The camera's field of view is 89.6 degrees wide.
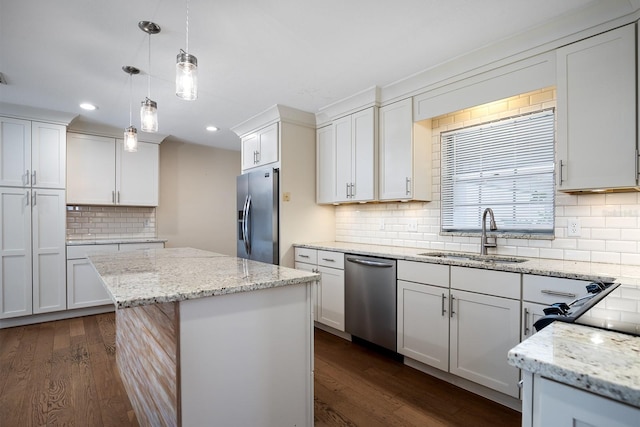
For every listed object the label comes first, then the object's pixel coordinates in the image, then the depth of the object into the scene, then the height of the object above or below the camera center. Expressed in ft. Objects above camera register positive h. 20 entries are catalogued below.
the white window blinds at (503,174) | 7.70 +1.05
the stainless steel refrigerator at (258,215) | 11.70 -0.11
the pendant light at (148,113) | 6.31 +1.94
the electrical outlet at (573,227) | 7.02 -0.29
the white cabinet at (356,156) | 10.42 +1.94
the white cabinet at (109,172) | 13.28 +1.73
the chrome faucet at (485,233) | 8.05 -0.49
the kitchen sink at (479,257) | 7.50 -1.11
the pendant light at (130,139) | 7.61 +1.74
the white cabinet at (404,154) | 9.48 +1.79
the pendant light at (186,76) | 5.05 +2.17
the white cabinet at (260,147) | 12.09 +2.63
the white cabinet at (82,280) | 12.69 -2.72
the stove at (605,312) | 2.57 -0.89
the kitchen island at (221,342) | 4.05 -1.84
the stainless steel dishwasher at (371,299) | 8.70 -2.46
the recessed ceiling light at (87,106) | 11.23 +3.76
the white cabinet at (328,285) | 10.27 -2.38
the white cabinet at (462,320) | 6.42 -2.38
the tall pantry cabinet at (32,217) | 11.48 -0.20
